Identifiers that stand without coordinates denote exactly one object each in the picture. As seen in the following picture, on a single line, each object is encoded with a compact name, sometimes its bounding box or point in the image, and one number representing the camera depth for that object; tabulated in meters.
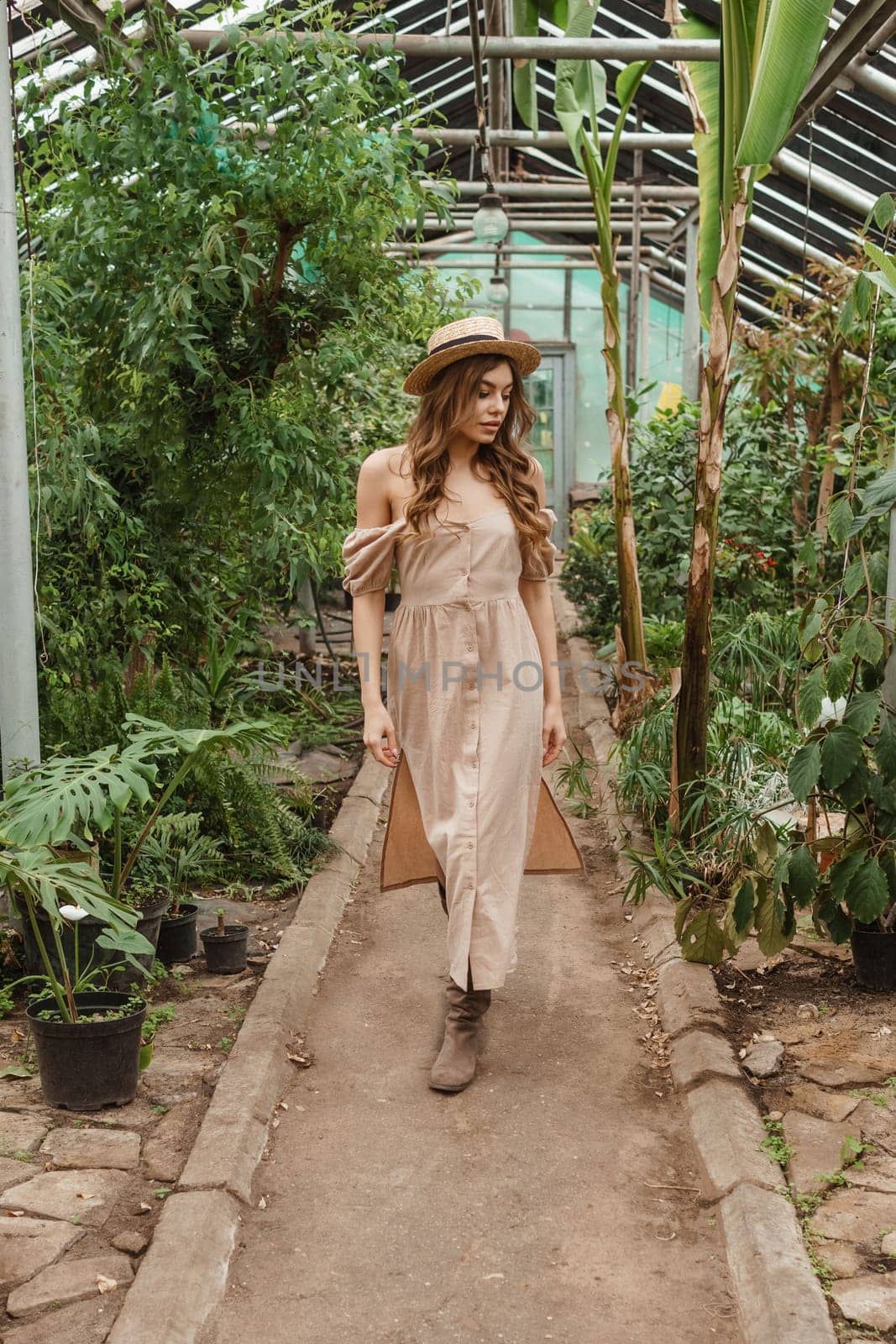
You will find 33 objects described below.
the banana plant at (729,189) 3.01
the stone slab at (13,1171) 2.64
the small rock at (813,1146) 2.71
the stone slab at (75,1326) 2.16
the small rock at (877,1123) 2.85
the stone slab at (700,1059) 3.18
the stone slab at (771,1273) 2.18
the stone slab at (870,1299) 2.23
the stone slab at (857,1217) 2.50
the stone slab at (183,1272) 2.17
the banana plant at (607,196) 5.25
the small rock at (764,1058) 3.21
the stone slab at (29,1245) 2.35
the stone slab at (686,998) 3.48
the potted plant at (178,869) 3.99
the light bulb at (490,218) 7.85
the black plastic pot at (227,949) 3.90
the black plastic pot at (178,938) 3.98
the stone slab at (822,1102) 3.00
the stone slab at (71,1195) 2.55
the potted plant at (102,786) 2.81
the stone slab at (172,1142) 2.75
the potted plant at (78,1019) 2.74
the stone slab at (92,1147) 2.76
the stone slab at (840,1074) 3.12
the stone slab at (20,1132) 2.78
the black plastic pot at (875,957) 3.53
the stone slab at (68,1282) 2.26
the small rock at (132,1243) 2.44
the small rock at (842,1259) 2.38
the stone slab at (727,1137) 2.71
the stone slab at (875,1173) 2.66
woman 3.17
